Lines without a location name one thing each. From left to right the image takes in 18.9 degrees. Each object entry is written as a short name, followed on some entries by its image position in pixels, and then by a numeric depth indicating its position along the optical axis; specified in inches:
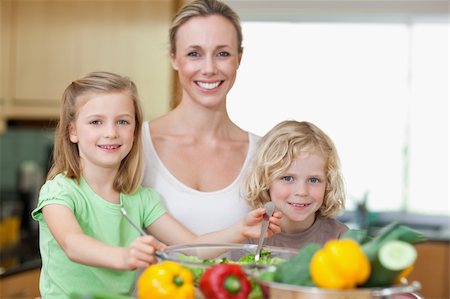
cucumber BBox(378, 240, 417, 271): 77.0
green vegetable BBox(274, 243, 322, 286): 77.9
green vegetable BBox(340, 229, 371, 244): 82.3
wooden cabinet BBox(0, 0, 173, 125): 188.2
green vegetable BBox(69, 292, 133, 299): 79.0
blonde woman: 104.8
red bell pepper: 79.1
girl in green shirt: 93.6
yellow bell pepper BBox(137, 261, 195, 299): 80.0
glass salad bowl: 83.7
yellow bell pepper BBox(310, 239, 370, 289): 76.2
